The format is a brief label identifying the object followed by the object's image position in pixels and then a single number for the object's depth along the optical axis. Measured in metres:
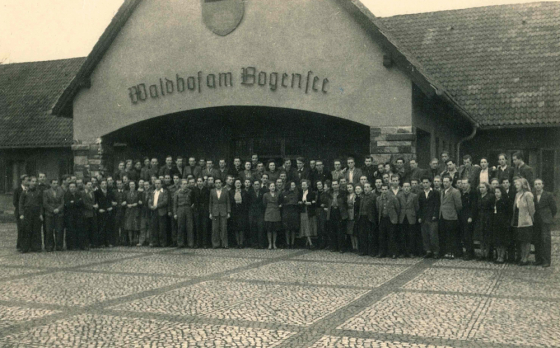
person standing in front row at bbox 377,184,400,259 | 12.51
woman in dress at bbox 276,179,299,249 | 13.95
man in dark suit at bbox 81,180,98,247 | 14.69
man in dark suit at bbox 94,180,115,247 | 15.06
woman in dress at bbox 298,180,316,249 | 13.95
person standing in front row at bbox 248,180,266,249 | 14.30
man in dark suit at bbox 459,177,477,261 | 12.04
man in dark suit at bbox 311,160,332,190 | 14.44
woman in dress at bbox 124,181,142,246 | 15.16
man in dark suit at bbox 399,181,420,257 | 12.45
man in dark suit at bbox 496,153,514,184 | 12.32
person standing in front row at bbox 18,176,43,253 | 14.12
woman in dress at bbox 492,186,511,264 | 11.63
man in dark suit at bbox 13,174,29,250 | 14.22
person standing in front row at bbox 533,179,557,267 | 11.20
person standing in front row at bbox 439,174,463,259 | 12.12
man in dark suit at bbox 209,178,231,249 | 14.27
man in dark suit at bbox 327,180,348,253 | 13.35
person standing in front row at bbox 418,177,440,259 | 12.29
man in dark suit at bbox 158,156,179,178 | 15.75
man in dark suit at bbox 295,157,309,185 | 14.60
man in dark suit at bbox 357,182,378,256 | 12.82
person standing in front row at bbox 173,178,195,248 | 14.58
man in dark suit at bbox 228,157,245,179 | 15.20
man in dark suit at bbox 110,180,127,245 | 15.33
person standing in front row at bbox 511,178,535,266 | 11.29
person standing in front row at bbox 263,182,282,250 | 14.09
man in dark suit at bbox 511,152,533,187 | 12.18
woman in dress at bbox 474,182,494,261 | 11.83
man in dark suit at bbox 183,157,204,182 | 15.77
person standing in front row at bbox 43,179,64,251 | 14.24
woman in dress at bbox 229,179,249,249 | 14.34
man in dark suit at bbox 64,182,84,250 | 14.43
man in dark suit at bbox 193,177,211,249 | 14.55
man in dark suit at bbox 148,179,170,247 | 14.80
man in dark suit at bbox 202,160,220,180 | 15.13
